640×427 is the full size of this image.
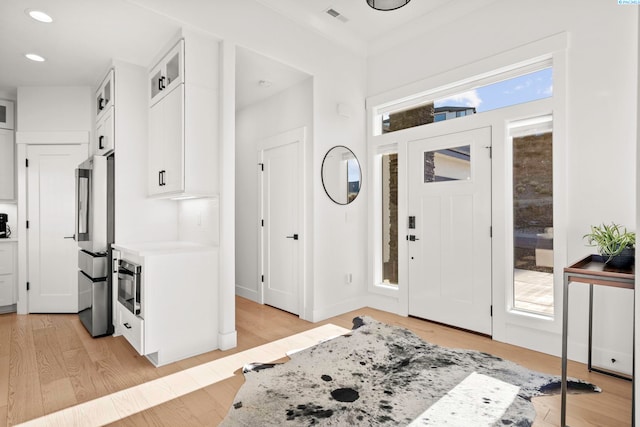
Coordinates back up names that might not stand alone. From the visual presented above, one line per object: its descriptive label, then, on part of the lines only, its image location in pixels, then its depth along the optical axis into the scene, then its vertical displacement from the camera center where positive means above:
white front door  3.32 -0.18
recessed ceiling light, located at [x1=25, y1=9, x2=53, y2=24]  2.61 +1.50
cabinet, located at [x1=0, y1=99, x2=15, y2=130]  4.32 +1.21
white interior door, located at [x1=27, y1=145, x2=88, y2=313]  4.14 -0.21
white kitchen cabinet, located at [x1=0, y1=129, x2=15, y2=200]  4.31 +0.57
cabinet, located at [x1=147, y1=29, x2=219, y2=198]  2.89 +0.80
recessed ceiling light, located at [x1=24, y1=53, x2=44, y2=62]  3.28 +1.48
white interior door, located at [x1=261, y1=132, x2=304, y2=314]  4.01 -0.13
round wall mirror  3.92 +0.43
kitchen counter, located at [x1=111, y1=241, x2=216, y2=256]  2.84 -0.32
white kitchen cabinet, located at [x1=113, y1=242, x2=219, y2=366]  2.65 -0.76
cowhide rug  1.96 -1.17
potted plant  2.04 -0.22
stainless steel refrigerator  3.28 -0.30
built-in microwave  2.70 -0.62
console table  1.77 -0.35
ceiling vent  3.55 +2.06
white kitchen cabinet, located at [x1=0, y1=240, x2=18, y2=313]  4.13 -0.79
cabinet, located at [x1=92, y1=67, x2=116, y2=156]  3.37 +1.00
